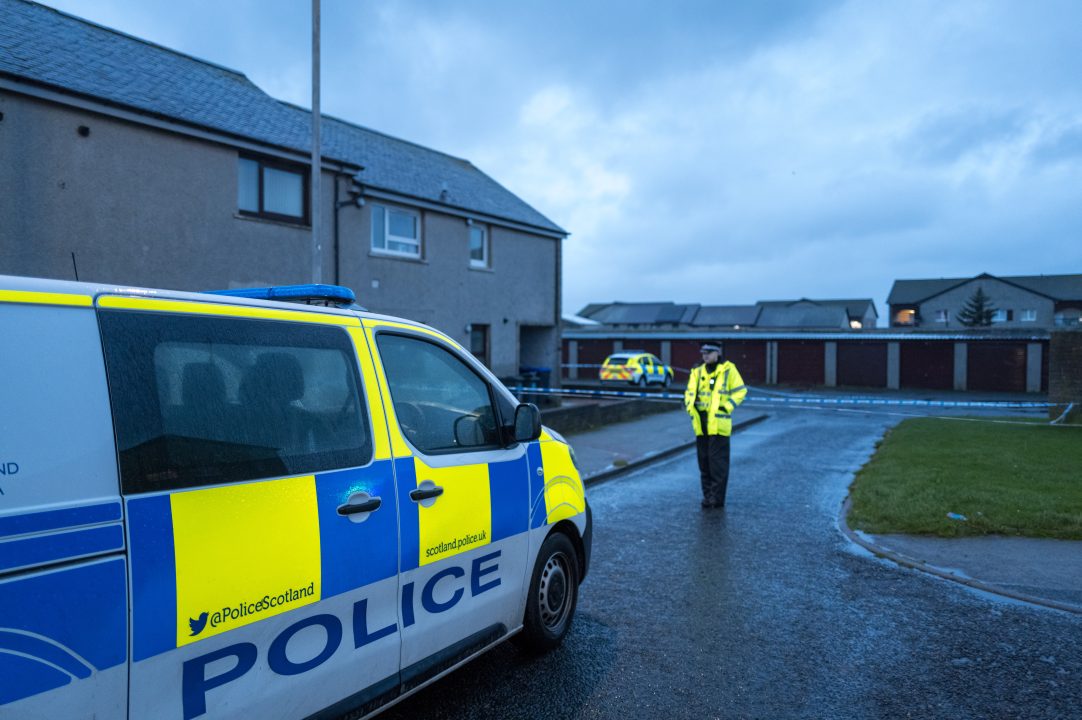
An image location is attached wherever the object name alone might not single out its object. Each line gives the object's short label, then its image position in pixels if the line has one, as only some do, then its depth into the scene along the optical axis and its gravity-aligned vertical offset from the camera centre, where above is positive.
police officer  8.30 -0.67
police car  32.84 -0.81
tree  67.62 +3.59
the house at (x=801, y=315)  64.81 +3.21
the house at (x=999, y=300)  66.06 +4.75
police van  2.04 -0.53
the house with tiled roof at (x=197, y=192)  10.35 +2.78
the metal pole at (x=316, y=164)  11.33 +2.93
